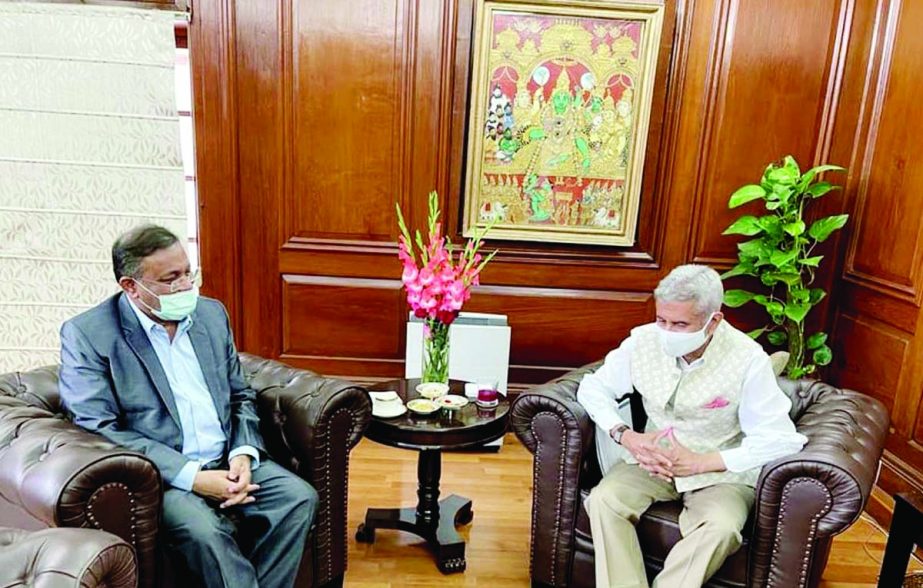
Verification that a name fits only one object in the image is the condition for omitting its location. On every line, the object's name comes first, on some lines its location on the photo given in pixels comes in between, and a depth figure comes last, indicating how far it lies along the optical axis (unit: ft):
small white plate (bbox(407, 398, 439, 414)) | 6.59
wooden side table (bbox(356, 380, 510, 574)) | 6.25
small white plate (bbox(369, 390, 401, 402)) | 6.83
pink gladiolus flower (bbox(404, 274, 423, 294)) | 6.66
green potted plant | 9.10
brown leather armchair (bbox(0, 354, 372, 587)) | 4.17
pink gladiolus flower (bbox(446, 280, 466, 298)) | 6.67
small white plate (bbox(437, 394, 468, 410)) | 6.82
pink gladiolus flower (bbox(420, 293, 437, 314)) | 6.66
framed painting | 9.50
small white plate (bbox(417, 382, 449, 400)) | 6.96
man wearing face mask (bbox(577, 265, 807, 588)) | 5.38
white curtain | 9.43
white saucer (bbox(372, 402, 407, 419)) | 6.48
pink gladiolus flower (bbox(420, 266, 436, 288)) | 6.63
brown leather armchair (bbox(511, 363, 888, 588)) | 5.07
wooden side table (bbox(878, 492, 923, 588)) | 5.25
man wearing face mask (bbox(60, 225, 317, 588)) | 4.91
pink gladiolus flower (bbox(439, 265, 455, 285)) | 6.65
